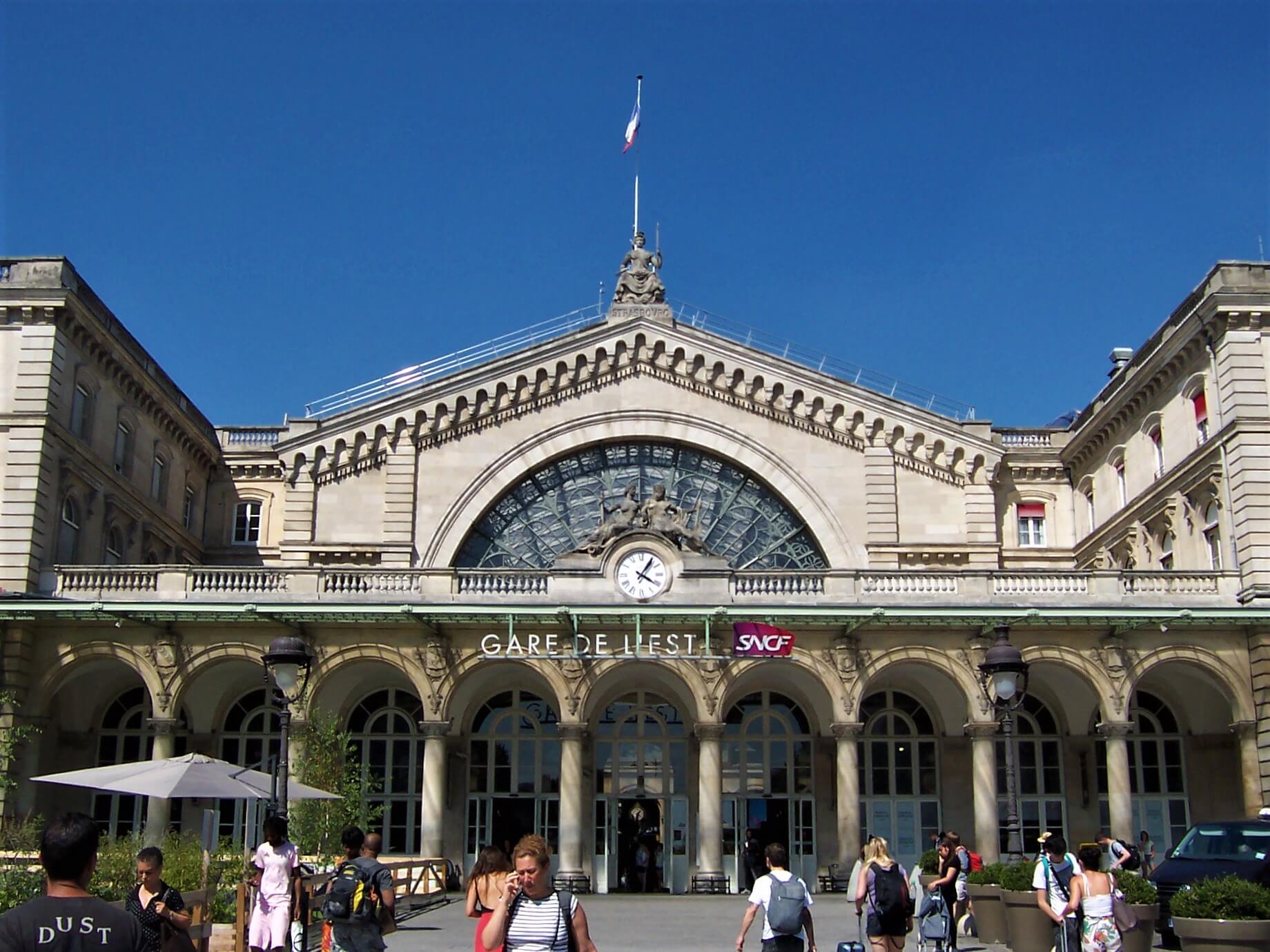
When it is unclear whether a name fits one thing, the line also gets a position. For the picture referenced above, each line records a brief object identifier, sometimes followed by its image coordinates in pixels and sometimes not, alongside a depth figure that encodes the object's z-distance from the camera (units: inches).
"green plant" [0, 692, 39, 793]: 1288.1
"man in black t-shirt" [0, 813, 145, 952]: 254.8
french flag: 1854.1
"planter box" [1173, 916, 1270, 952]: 652.7
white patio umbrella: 761.6
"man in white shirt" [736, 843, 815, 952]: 519.2
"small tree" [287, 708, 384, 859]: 1201.4
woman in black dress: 446.6
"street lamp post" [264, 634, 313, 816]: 837.8
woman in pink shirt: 617.6
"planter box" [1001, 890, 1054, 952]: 786.8
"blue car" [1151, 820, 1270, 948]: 837.2
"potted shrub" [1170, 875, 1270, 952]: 653.3
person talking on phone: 356.8
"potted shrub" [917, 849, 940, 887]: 974.4
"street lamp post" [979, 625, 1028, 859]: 762.8
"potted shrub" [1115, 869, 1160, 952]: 736.3
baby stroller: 724.0
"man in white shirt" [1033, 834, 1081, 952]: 609.6
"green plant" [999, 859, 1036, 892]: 797.9
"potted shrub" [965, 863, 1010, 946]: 872.3
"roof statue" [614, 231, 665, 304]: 1742.1
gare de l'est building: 1366.9
